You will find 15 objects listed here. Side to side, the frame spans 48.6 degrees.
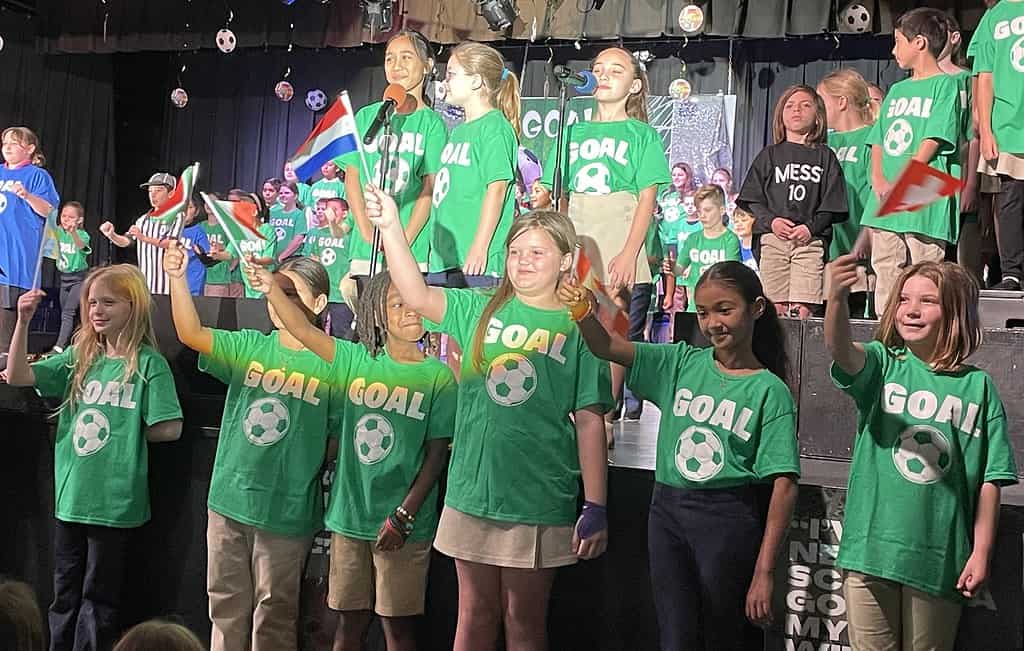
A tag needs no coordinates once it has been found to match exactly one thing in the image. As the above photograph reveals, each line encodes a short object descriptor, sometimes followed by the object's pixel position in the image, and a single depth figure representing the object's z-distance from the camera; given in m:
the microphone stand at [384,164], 3.75
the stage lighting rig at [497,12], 6.89
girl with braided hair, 3.08
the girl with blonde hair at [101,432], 3.31
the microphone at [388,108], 3.80
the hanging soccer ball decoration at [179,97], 9.48
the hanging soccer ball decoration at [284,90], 9.40
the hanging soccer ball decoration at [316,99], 9.92
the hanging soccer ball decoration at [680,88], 8.74
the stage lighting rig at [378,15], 7.07
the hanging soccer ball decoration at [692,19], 7.30
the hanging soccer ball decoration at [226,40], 8.01
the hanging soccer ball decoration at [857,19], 6.89
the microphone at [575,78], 4.09
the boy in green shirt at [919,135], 3.87
